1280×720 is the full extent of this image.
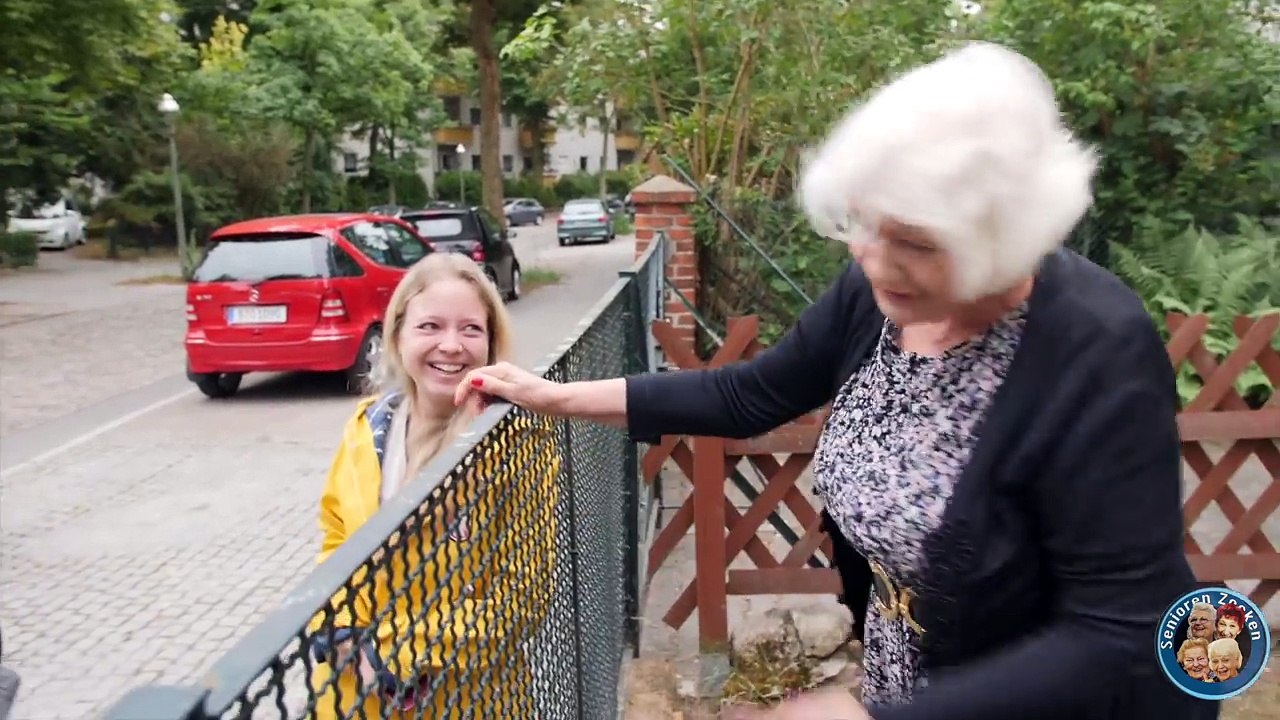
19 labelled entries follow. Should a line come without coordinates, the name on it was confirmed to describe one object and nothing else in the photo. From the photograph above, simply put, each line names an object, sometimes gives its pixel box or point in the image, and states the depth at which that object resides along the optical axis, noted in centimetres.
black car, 1636
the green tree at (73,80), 1523
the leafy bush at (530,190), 5969
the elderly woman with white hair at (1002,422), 130
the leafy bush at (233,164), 2869
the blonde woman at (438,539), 123
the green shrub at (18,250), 2525
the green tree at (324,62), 2739
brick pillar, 759
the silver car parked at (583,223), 3553
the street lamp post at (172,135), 2034
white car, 2859
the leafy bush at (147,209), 2809
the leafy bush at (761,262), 832
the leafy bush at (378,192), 4088
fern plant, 803
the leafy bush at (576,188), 6456
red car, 976
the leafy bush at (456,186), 5631
